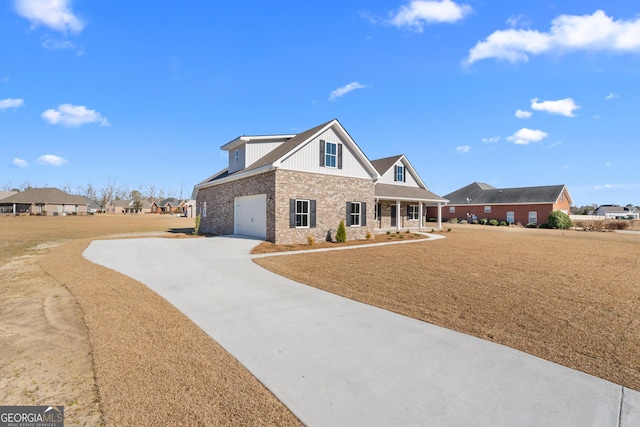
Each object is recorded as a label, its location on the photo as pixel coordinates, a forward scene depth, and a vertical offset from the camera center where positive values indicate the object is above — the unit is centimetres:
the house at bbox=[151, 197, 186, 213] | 9775 +295
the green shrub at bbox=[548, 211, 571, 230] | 3216 -86
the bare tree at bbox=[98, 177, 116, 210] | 11051 +774
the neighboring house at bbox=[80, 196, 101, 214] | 8579 +239
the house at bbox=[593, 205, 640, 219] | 8175 +48
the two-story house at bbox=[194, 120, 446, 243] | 1538 +154
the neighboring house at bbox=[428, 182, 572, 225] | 3522 +121
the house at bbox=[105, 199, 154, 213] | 9786 +315
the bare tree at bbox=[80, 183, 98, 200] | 11184 +866
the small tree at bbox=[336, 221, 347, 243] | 1677 -115
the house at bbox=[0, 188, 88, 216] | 6462 +295
